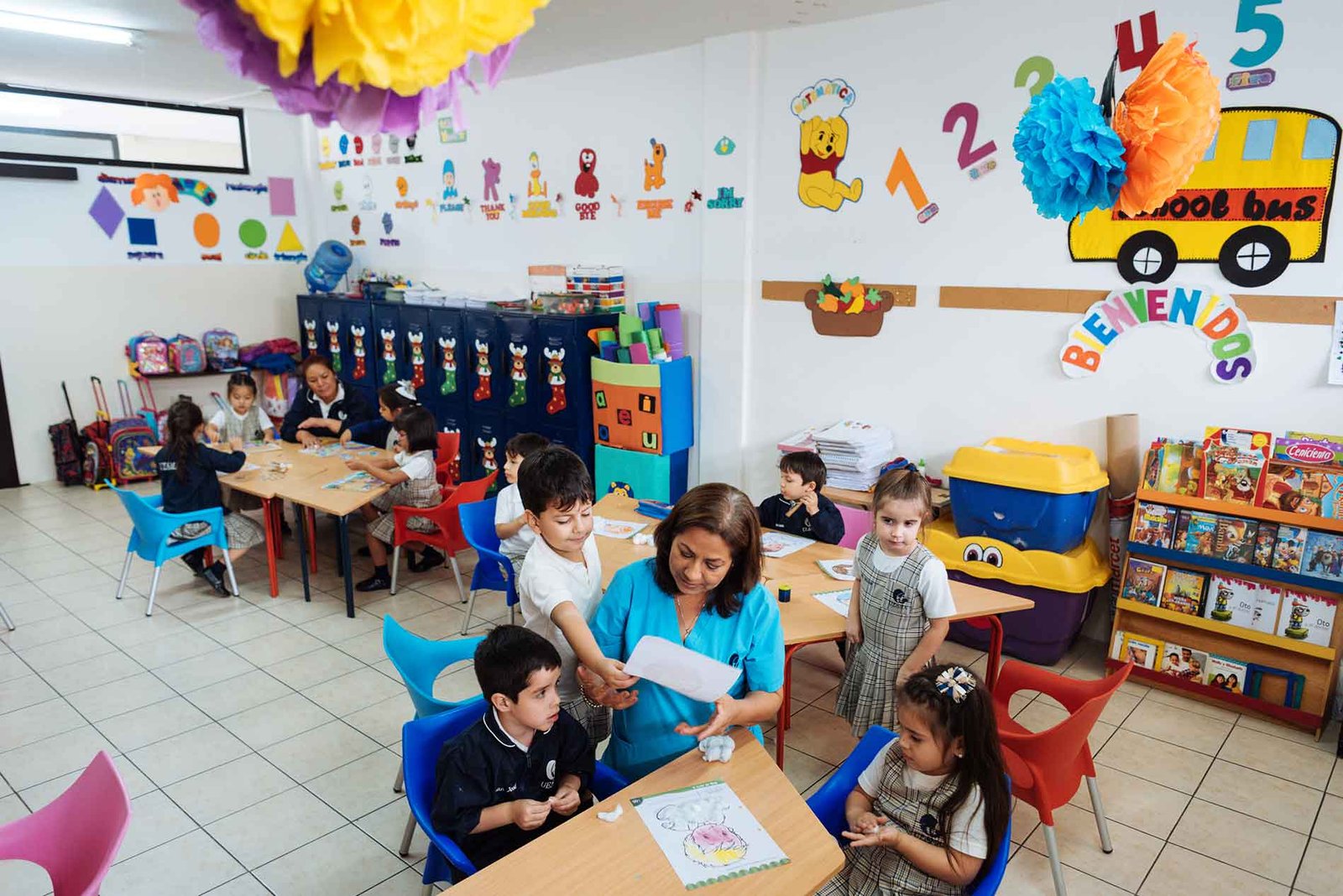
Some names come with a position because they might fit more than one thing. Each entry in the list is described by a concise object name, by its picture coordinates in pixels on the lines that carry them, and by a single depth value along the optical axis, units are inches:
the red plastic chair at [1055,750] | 93.3
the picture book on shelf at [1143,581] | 152.1
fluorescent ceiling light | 193.5
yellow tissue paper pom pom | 30.3
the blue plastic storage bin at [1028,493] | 156.1
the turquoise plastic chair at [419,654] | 106.0
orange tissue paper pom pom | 66.7
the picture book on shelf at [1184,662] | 150.4
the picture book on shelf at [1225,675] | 146.3
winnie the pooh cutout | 191.5
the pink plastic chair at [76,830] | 72.1
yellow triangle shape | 326.9
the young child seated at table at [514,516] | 151.9
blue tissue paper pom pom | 68.2
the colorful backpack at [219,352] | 309.0
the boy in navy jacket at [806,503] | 152.9
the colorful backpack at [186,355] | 298.2
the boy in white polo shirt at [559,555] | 90.3
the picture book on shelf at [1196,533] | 146.6
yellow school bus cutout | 140.3
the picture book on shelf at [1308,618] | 138.2
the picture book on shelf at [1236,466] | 142.6
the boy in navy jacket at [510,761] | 75.7
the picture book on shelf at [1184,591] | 148.9
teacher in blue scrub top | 77.5
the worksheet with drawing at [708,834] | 66.9
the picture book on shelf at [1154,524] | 149.6
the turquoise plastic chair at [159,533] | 179.8
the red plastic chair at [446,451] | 213.5
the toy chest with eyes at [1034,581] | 158.9
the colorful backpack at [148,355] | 292.0
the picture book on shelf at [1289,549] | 138.6
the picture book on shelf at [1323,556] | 135.8
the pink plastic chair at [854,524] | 181.3
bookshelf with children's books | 138.3
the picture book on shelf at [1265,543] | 141.3
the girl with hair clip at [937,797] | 74.2
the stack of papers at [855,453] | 185.0
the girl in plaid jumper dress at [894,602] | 110.3
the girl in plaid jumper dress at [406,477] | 188.1
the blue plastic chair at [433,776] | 74.5
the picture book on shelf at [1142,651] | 154.3
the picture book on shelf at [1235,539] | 143.4
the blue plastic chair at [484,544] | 156.6
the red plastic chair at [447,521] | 180.2
